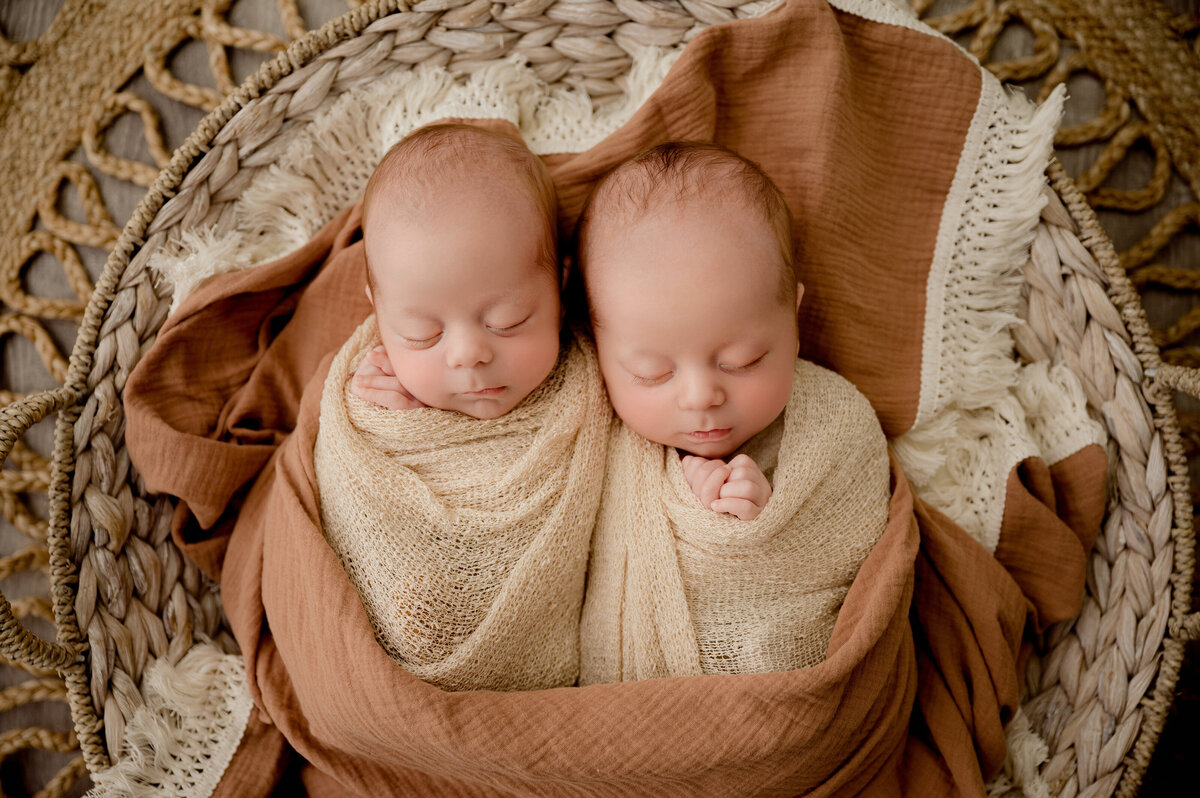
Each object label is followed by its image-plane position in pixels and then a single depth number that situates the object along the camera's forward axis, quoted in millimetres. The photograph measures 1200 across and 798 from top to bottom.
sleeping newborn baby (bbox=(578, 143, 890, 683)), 778
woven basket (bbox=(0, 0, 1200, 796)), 844
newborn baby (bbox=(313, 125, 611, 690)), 780
